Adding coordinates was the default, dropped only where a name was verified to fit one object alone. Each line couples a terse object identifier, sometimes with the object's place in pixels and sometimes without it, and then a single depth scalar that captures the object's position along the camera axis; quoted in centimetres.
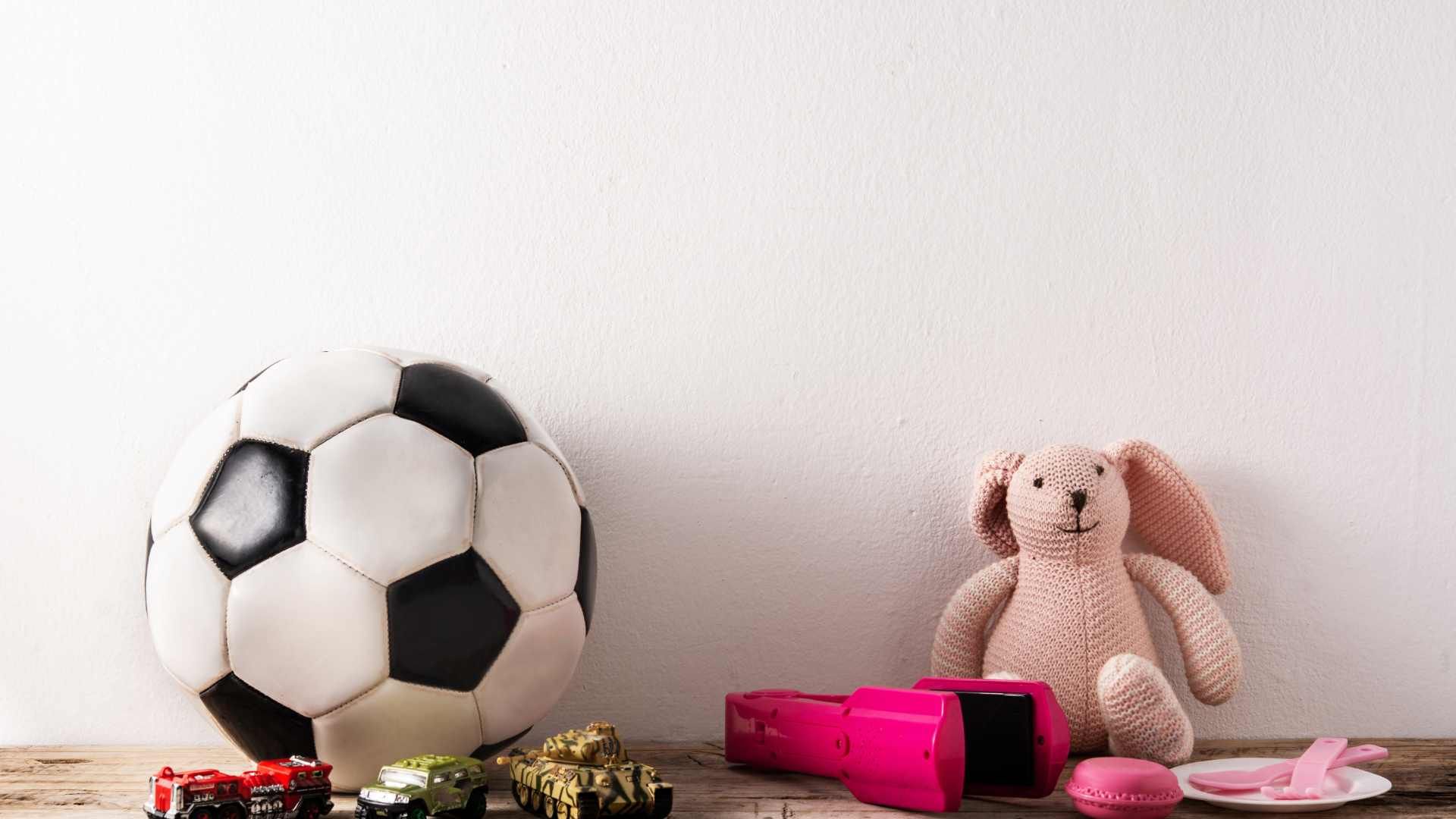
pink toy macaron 82
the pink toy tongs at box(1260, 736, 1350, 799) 89
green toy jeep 77
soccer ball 83
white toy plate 87
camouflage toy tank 79
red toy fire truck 76
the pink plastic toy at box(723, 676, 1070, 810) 82
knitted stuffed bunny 105
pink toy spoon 92
